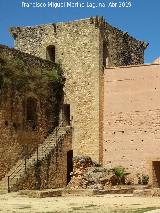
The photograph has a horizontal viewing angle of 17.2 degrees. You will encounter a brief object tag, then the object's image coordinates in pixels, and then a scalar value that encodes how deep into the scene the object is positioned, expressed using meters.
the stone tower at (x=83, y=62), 28.73
